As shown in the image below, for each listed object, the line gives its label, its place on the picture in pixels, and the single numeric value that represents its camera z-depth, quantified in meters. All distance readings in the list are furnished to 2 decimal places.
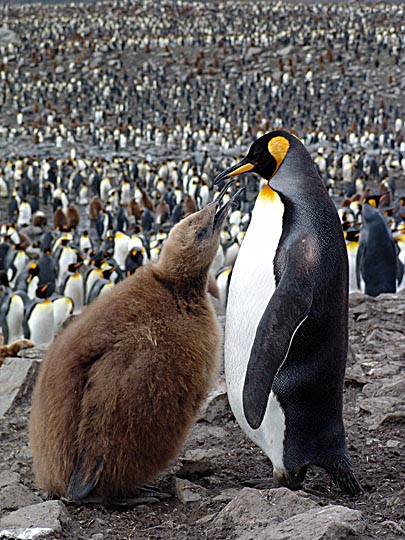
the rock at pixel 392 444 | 3.45
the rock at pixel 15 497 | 3.16
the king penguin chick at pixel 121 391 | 2.97
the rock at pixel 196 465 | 3.41
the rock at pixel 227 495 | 3.00
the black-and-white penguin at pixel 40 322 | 10.25
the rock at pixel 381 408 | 3.67
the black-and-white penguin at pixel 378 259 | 8.99
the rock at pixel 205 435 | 3.81
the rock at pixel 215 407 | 4.07
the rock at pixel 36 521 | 2.64
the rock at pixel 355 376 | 4.25
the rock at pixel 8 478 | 3.46
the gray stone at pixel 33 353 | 5.60
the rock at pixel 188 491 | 3.08
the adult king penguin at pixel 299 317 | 2.93
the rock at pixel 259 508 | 2.58
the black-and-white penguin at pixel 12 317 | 10.80
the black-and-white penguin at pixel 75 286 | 12.47
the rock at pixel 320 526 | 2.21
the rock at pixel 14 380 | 4.60
